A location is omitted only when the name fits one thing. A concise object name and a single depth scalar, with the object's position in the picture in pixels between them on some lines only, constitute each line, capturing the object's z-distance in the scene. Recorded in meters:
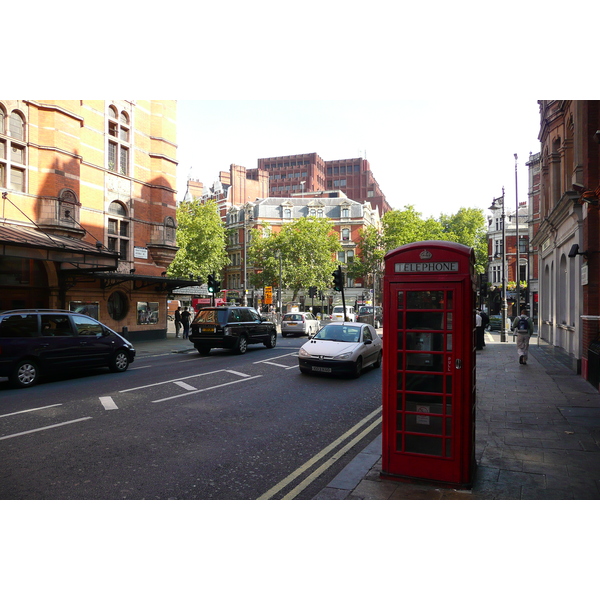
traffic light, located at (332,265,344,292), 25.89
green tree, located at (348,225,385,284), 67.62
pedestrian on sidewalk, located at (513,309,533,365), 15.39
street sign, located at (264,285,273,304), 44.84
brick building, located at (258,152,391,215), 100.44
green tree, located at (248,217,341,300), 61.94
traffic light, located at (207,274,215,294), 24.41
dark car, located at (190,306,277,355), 18.34
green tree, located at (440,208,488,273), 71.12
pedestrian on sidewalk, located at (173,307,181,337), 28.16
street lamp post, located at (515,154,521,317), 27.94
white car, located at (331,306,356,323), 41.31
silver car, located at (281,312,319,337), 29.67
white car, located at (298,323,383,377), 12.48
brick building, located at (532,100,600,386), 12.48
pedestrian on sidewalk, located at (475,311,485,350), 20.91
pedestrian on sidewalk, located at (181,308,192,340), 27.06
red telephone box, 5.04
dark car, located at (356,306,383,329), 42.50
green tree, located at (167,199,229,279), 54.16
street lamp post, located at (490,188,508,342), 25.86
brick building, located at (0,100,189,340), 20.31
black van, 11.31
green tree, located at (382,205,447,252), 63.41
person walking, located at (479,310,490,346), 19.77
